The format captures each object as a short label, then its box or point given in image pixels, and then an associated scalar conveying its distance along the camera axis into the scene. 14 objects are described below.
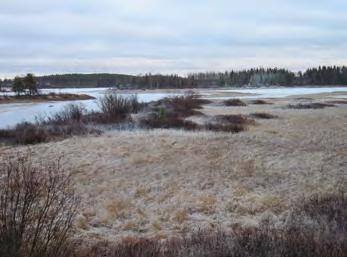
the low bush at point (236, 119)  23.84
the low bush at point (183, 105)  31.34
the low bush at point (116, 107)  28.31
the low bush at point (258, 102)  47.21
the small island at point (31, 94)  77.81
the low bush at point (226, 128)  20.52
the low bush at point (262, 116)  27.75
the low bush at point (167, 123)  21.64
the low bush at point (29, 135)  18.38
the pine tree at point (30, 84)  81.69
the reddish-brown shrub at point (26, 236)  4.53
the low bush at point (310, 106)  37.87
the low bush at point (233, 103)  44.05
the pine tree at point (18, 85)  81.19
